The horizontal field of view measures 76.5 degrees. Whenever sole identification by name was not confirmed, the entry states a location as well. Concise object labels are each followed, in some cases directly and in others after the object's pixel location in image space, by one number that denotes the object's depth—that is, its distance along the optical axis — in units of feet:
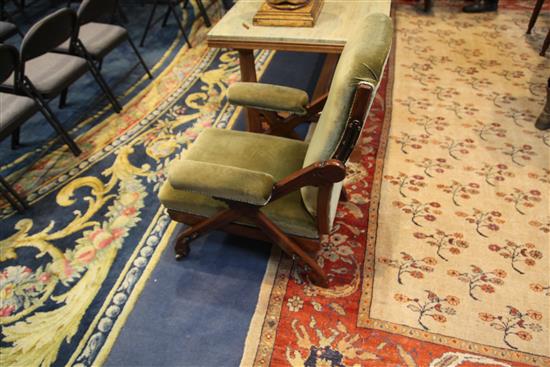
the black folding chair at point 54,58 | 6.03
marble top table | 5.32
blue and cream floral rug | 4.71
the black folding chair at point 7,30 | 8.45
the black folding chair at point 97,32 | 7.36
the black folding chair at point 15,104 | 5.67
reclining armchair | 3.08
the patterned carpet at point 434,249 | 4.31
